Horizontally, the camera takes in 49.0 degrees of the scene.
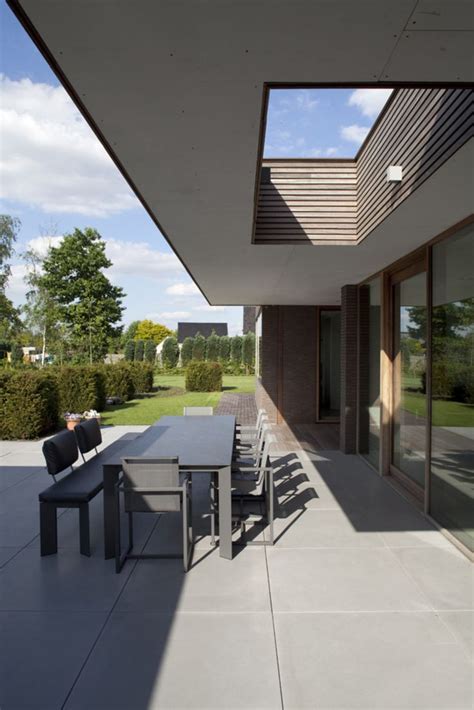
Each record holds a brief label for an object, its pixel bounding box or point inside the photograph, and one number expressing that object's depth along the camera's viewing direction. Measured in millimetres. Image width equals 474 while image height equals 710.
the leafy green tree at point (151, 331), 61438
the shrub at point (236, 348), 35469
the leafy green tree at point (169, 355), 36594
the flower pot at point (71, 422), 11094
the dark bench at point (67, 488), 4402
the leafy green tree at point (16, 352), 29395
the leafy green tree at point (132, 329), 58309
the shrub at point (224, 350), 36406
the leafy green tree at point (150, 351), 39750
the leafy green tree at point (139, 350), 40375
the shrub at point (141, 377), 21472
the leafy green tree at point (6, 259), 24953
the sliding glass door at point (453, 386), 4496
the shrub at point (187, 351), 36812
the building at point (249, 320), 38912
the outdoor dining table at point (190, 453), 4348
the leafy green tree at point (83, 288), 29328
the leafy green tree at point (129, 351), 39906
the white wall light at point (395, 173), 4078
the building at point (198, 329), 64625
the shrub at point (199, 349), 36594
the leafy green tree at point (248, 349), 34469
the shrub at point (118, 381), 17719
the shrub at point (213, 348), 36375
